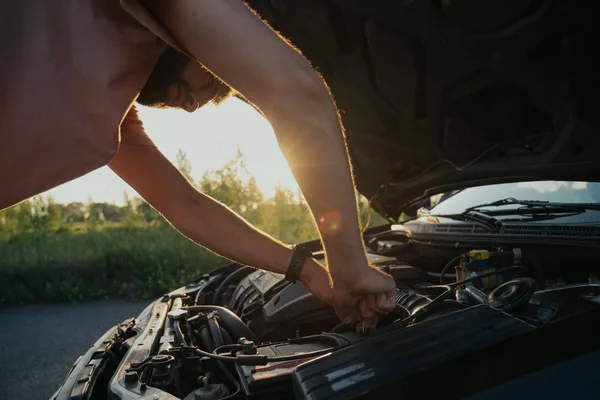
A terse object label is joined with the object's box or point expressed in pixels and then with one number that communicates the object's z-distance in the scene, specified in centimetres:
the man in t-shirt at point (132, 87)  89
